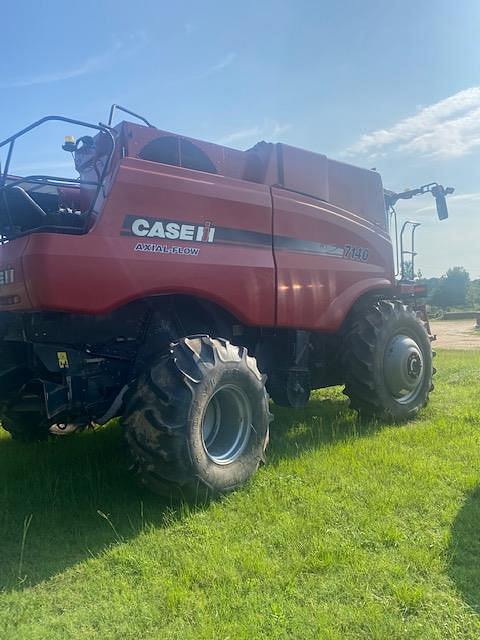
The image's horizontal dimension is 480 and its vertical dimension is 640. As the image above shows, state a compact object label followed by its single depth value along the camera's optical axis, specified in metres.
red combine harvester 3.93
